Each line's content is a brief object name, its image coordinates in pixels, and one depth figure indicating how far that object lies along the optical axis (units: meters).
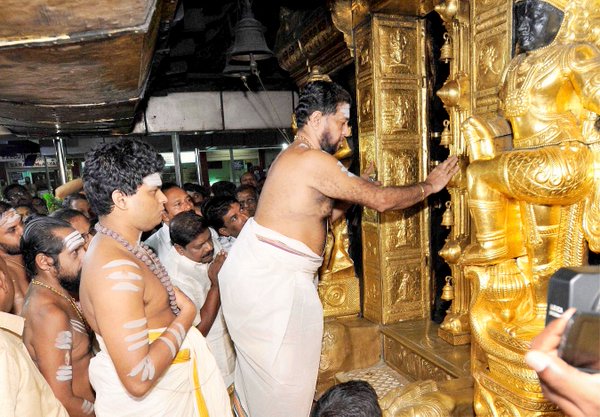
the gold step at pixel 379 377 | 3.52
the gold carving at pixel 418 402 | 2.23
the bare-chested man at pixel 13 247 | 3.12
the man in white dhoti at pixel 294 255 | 2.47
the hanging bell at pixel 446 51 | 2.94
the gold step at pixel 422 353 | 2.96
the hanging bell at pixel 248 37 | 4.10
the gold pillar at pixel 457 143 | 2.79
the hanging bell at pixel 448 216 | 3.13
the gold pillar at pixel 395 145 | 3.54
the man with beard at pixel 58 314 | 1.99
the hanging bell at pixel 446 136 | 3.02
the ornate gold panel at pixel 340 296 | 4.12
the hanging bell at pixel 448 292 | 3.26
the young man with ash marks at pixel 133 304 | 1.61
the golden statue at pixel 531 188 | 1.86
